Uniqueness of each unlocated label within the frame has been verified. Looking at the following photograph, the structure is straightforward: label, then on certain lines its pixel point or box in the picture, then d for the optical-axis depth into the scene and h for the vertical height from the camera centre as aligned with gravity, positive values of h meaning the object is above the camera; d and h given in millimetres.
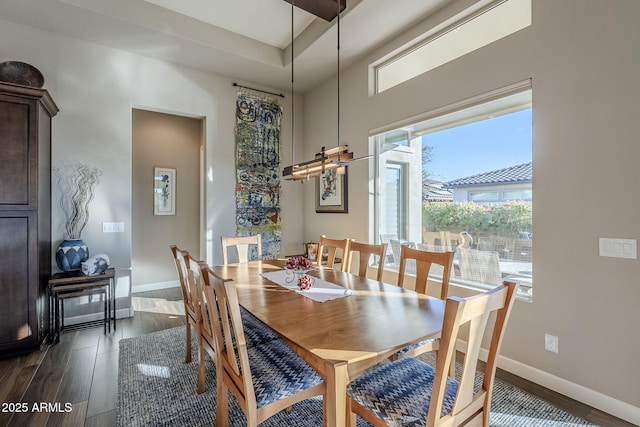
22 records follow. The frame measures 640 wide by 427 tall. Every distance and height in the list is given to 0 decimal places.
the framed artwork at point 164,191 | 5008 +394
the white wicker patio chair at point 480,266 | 2672 -470
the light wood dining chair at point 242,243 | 3164 -302
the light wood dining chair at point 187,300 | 2172 -684
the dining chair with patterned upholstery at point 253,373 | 1316 -785
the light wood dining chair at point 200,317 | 1751 -672
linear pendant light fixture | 2229 +386
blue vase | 3186 -415
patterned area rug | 1872 -1255
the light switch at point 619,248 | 1887 -217
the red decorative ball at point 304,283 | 2083 -470
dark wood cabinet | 2654 -16
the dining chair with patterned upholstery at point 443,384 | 1027 -780
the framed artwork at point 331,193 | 4246 +310
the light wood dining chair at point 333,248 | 2865 -326
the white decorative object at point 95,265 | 3174 -526
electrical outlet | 2223 -943
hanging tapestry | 4543 +673
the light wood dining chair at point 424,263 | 2100 -346
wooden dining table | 1186 -531
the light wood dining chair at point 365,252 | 2514 -321
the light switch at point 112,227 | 3621 -144
